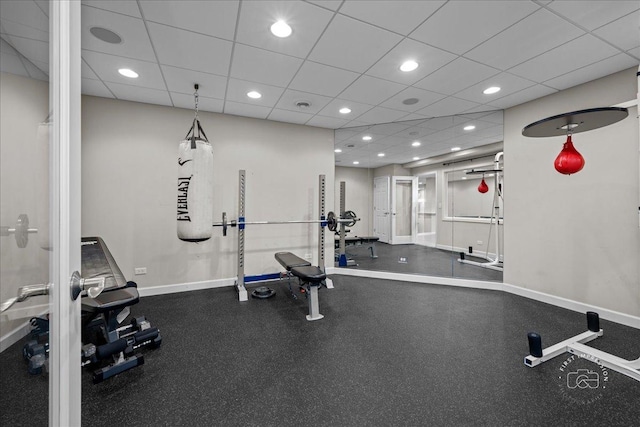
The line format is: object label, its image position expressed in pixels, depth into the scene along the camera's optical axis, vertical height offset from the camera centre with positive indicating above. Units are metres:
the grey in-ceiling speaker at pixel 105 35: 2.15 +1.48
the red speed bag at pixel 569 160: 2.35 +0.47
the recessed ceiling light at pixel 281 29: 2.12 +1.50
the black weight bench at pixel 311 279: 2.79 -0.70
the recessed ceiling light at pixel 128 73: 2.79 +1.50
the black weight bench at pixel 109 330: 1.76 -0.96
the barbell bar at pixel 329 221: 3.71 -0.13
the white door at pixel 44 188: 0.62 +0.07
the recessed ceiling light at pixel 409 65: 2.65 +1.51
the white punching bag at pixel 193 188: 2.66 +0.25
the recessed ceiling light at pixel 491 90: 3.22 +1.52
